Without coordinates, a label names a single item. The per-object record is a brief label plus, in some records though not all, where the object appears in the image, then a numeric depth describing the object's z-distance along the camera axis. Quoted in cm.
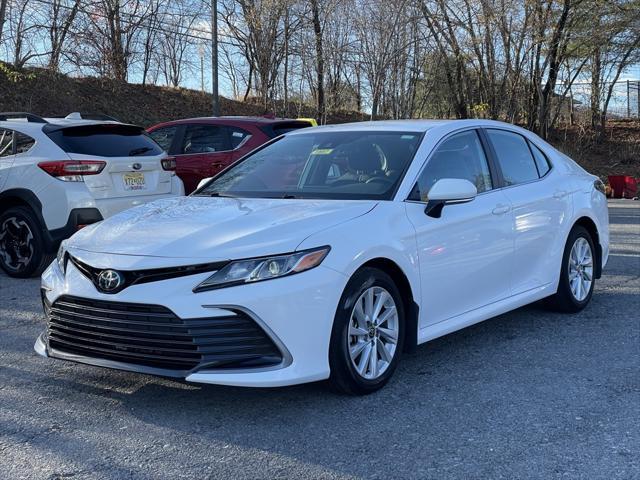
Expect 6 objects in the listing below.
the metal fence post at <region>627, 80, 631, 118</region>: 3448
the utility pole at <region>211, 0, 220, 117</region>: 1862
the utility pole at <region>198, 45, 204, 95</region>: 2984
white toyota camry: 381
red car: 1028
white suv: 753
